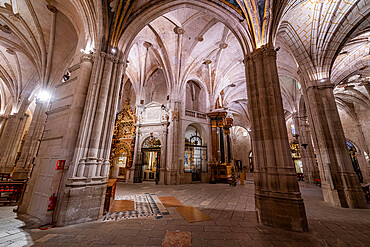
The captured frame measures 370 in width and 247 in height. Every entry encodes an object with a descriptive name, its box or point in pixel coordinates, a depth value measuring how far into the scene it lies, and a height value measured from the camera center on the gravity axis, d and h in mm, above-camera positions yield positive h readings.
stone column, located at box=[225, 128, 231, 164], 13594 +2066
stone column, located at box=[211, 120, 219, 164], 12578 +1899
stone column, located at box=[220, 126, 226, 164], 12780 +1494
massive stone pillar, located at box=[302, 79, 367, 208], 5371 +594
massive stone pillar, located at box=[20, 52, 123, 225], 3654 +445
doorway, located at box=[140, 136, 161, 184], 11616 +200
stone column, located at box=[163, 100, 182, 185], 10336 +1237
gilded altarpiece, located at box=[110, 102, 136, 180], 12156 +1619
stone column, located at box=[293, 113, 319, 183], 12742 +992
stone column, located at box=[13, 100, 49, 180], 8414 +995
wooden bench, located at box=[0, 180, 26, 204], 5076 -1074
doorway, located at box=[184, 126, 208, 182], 12228 +278
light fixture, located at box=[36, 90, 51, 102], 9045 +3961
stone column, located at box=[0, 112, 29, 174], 10984 +1577
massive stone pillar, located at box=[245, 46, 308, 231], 3379 +339
